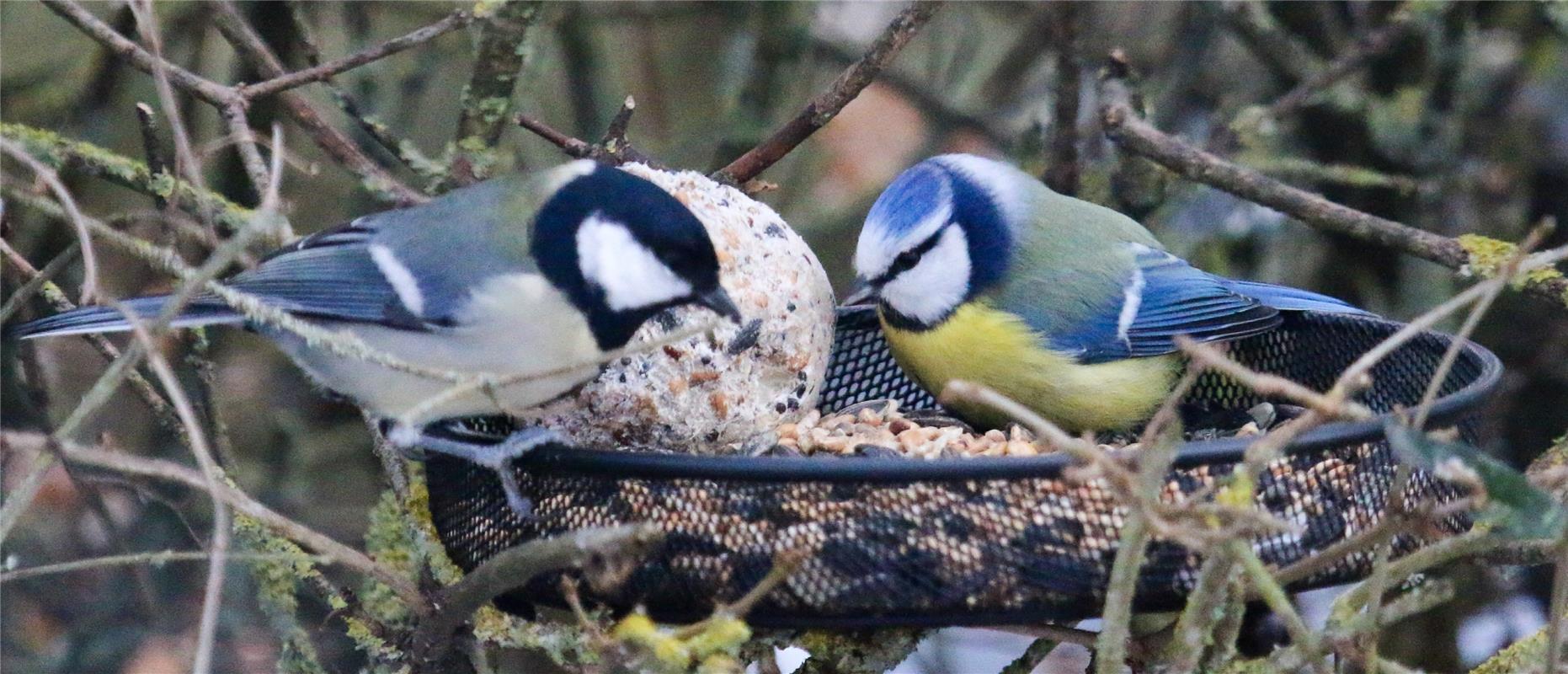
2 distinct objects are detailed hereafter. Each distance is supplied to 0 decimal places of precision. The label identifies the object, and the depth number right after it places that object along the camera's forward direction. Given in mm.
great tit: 4207
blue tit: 5289
